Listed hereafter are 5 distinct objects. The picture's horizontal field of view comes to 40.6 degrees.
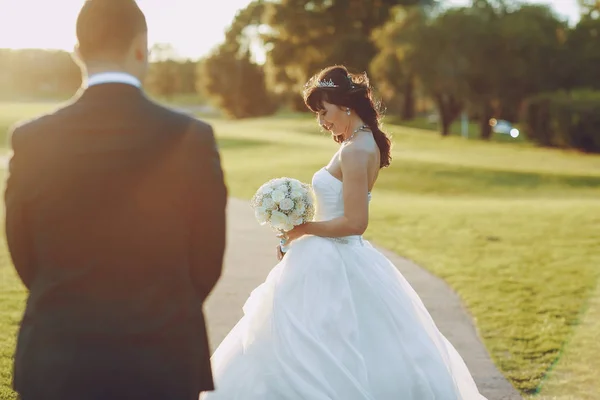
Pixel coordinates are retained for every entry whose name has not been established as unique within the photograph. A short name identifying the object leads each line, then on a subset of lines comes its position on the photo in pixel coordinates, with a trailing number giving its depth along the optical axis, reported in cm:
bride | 480
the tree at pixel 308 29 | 6406
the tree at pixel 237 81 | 8144
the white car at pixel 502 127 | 6050
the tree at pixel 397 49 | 4841
